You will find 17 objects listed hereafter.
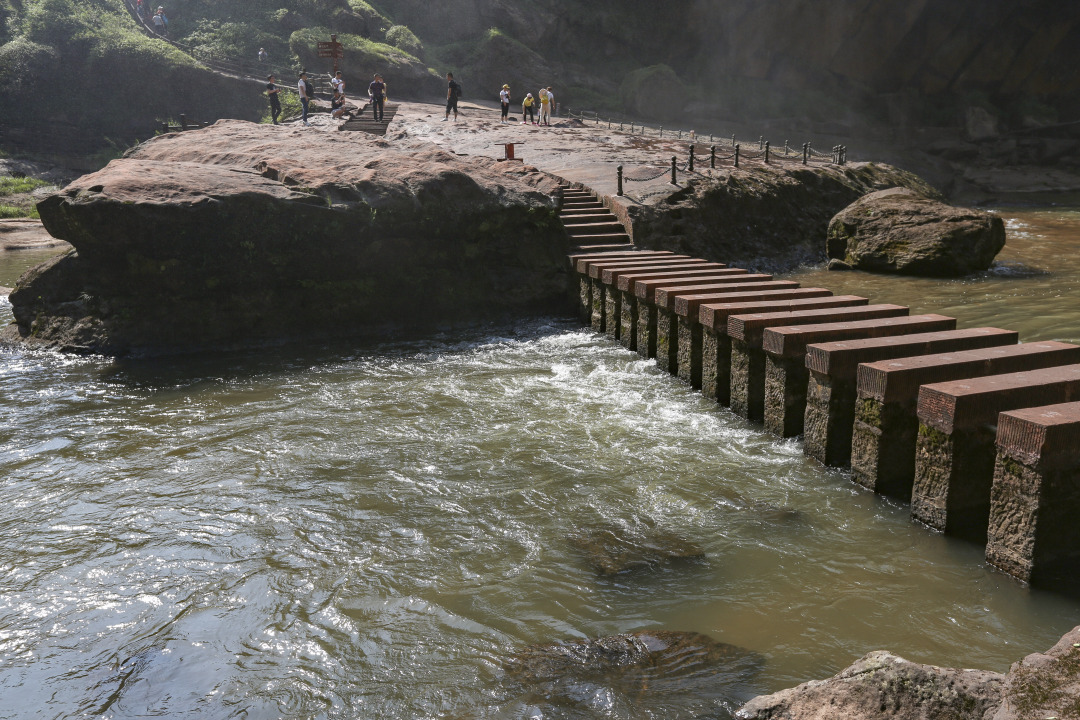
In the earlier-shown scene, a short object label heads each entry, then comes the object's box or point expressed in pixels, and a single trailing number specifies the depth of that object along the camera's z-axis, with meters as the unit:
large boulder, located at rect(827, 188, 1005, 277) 15.66
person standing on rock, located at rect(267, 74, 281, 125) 27.31
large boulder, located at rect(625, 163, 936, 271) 16.23
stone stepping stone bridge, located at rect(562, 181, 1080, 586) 4.63
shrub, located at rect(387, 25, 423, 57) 41.56
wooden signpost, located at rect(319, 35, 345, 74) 32.46
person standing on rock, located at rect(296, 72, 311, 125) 26.42
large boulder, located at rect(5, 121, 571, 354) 11.30
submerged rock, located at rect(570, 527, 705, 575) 5.19
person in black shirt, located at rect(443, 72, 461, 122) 27.99
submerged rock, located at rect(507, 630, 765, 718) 3.72
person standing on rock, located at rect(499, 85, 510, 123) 29.30
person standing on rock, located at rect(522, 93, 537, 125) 29.31
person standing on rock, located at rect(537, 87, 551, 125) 29.62
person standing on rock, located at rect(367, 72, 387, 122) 27.28
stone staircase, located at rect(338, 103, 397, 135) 26.36
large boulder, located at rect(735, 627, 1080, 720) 2.60
